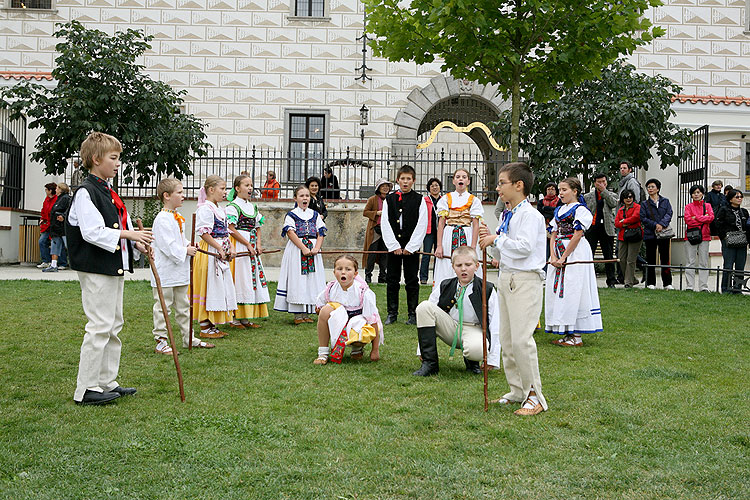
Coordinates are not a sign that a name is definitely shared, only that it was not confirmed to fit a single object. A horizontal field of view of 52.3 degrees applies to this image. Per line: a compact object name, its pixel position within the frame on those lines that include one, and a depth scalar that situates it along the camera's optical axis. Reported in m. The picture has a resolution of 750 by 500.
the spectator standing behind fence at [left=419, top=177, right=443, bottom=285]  10.36
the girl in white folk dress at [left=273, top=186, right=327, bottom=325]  9.81
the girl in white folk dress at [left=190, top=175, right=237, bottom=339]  8.56
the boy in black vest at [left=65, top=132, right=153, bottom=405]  5.30
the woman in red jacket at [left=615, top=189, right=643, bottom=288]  13.73
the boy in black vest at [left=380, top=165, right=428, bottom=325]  9.63
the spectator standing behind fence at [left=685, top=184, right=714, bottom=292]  13.48
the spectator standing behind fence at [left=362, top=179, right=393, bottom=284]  14.19
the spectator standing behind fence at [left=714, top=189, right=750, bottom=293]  13.02
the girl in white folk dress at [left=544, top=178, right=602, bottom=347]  8.41
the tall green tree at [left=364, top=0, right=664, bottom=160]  9.35
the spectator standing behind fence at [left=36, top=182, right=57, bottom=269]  16.14
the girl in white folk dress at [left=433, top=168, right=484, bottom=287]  9.24
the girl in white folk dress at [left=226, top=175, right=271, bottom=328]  9.26
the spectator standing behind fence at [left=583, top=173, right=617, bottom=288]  14.09
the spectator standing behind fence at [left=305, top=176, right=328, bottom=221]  11.46
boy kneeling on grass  6.51
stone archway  21.98
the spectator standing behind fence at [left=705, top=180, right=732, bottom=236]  14.72
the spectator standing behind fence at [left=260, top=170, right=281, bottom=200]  18.05
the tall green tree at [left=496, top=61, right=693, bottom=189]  16.39
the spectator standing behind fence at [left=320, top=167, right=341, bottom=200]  18.30
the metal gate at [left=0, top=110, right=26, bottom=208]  18.02
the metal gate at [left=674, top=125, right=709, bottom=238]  17.39
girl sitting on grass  7.06
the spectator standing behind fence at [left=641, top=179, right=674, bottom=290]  14.08
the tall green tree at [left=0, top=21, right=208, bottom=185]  15.96
